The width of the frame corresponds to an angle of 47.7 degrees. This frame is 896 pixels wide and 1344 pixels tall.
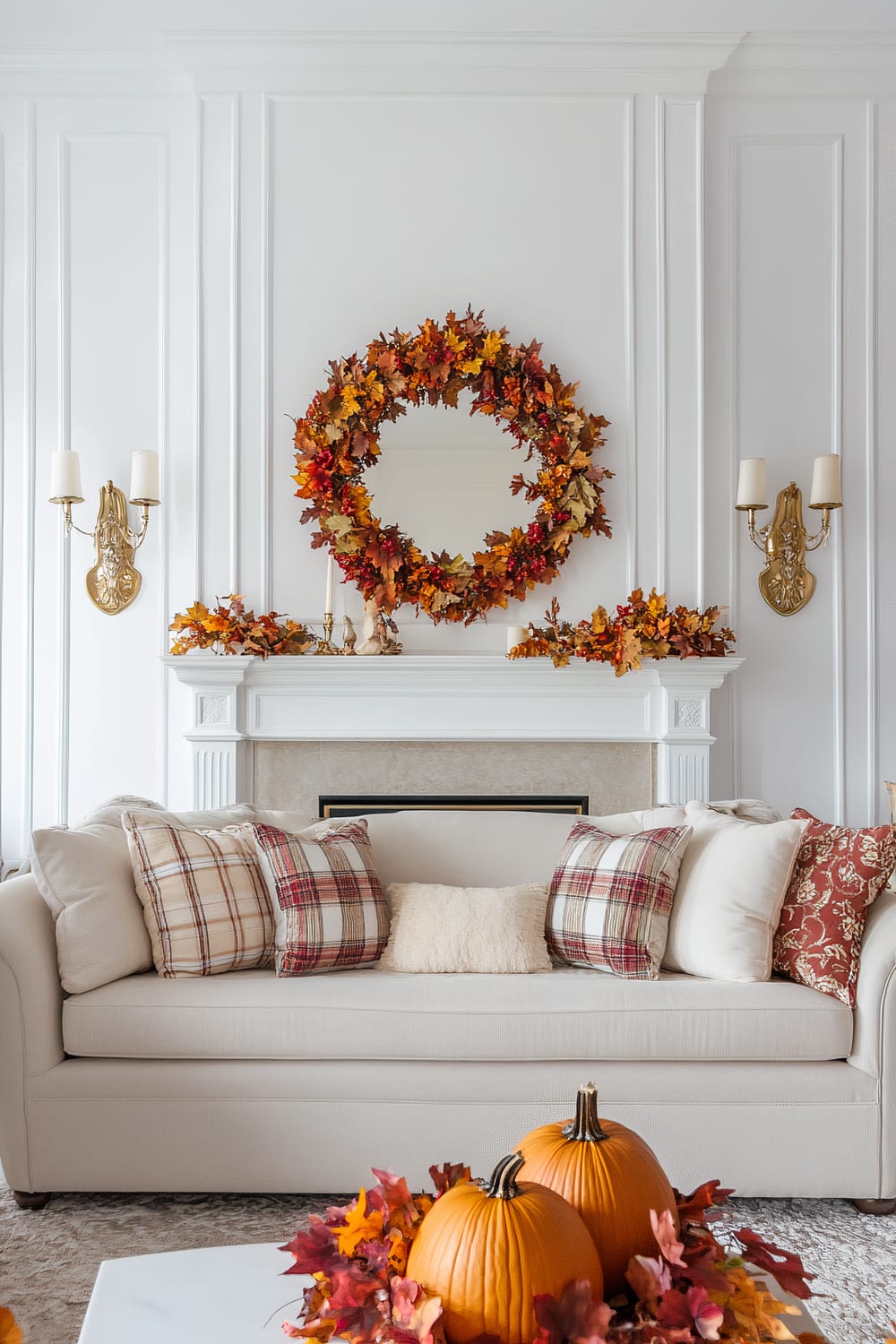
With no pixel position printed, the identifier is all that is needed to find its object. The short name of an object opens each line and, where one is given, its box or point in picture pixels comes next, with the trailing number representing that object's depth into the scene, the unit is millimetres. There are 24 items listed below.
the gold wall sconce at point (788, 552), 4051
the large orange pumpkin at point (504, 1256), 982
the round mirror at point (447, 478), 3988
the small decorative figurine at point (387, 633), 3859
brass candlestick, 3857
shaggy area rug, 1729
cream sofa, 2080
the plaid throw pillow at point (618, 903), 2324
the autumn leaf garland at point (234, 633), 3770
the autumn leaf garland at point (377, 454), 3902
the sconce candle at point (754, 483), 3896
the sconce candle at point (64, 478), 3895
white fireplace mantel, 3832
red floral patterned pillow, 2174
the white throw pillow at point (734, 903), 2254
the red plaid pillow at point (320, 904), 2309
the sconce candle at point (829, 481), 3891
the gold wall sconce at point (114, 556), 4078
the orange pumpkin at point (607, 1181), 1068
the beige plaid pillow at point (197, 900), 2275
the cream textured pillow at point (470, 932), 2338
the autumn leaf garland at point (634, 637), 3742
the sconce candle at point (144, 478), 3865
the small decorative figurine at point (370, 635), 3848
